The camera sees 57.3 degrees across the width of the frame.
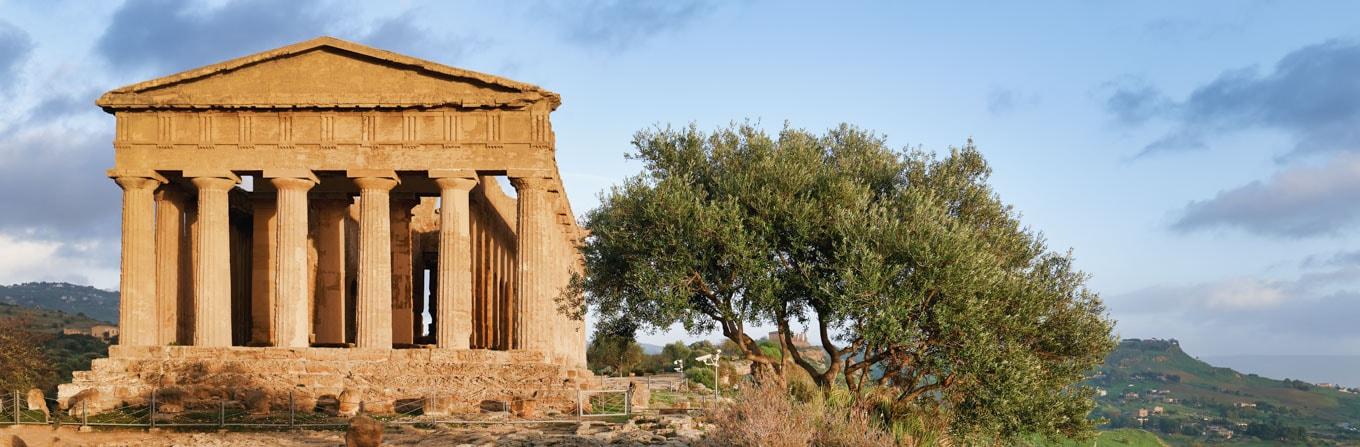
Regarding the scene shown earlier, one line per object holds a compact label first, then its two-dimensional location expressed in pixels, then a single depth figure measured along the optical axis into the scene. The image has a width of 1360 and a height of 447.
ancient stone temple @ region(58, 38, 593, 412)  29.59
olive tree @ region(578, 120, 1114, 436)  22.05
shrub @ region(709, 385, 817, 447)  15.90
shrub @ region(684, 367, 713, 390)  42.43
